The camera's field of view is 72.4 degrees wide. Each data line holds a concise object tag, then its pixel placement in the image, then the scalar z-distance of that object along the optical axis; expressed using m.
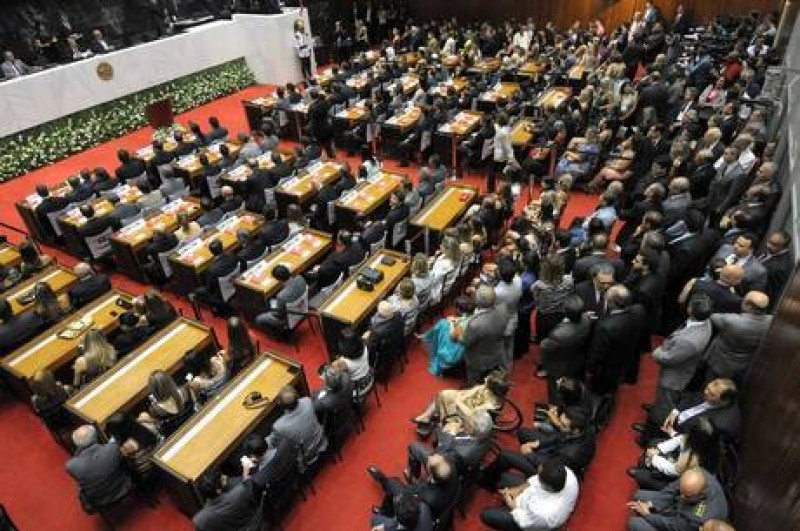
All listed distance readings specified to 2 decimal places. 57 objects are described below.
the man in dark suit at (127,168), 10.27
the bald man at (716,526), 3.39
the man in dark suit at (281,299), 6.88
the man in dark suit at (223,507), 4.34
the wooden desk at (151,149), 11.15
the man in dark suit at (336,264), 7.32
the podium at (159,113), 13.74
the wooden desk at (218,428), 4.85
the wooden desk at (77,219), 9.04
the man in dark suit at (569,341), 5.23
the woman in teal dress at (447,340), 6.12
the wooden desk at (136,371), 5.52
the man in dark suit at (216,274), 7.38
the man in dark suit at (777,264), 5.48
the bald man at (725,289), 5.21
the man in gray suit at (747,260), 5.40
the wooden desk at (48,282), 7.18
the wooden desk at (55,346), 6.21
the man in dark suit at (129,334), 6.42
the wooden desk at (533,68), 14.19
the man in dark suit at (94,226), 8.52
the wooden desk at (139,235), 8.38
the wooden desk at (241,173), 9.77
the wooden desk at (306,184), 9.34
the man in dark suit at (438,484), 4.19
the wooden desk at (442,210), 8.10
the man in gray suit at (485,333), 5.52
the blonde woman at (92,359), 5.95
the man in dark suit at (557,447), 4.48
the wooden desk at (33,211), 9.66
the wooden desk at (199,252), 7.75
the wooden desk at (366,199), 8.84
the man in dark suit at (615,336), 5.11
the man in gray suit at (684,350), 4.96
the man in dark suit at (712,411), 4.35
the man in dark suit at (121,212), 8.74
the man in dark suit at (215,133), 11.57
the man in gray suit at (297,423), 4.91
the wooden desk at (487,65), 14.81
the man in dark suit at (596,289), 5.59
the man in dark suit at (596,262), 6.06
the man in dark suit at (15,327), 6.68
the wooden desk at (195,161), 10.38
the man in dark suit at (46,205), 9.29
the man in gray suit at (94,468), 4.82
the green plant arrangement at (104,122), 12.78
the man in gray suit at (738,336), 4.75
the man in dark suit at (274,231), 7.85
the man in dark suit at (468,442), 4.64
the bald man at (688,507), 3.79
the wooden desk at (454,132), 10.98
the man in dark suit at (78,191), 9.47
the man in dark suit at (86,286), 7.20
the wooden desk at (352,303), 6.46
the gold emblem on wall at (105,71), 13.76
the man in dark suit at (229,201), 8.80
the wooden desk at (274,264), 7.17
